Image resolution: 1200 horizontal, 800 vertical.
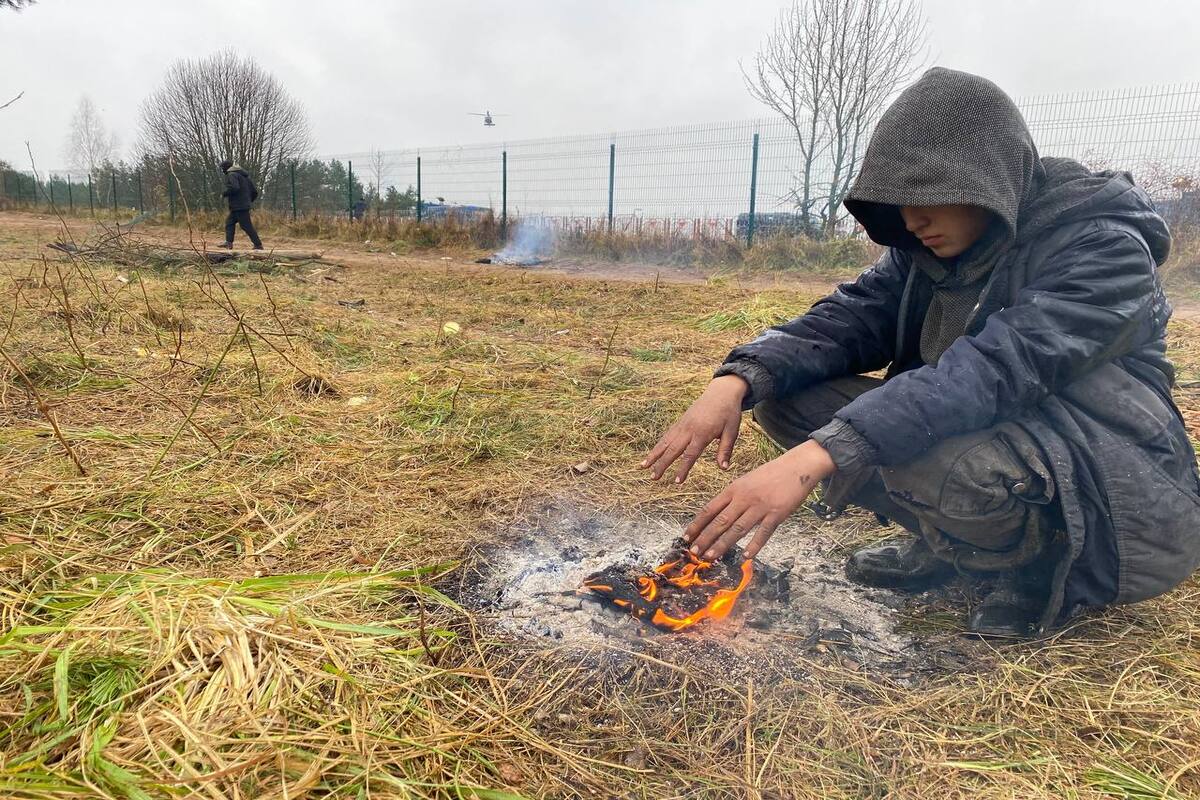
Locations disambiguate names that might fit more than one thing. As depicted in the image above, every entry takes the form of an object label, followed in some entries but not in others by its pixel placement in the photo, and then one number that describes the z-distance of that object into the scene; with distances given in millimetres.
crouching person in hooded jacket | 1480
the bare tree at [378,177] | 18830
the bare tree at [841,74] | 14227
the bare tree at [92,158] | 32278
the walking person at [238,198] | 12377
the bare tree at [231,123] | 25984
